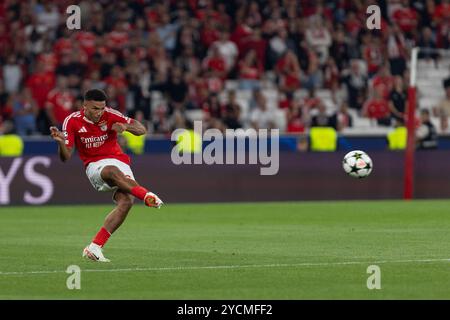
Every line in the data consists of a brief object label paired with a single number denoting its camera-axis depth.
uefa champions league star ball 19.70
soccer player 14.33
